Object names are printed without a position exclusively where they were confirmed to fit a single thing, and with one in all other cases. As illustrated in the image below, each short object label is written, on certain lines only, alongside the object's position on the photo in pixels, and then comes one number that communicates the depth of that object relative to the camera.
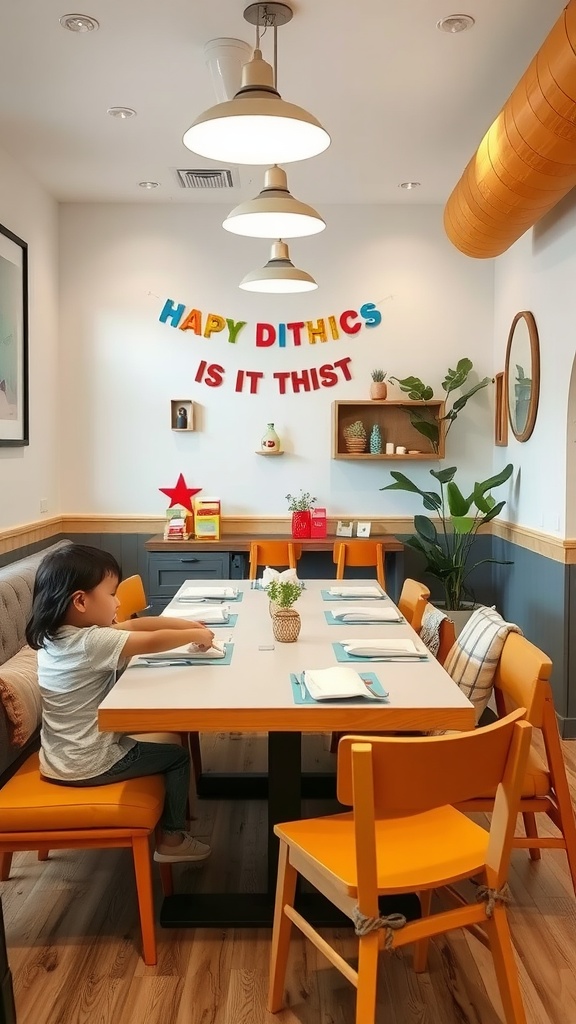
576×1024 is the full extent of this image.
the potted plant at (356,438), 5.70
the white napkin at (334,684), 2.15
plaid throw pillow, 2.73
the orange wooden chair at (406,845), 1.67
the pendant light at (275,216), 2.94
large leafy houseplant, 5.11
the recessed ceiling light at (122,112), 4.18
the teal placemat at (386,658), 2.60
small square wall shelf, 5.78
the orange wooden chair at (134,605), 3.49
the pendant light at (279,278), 3.77
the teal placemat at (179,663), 2.49
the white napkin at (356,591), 3.70
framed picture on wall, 4.66
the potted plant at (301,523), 5.60
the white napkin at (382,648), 2.63
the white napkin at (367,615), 3.19
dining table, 2.11
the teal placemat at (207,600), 3.51
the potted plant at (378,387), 5.68
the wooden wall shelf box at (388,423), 5.82
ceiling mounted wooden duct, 2.85
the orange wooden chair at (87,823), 2.29
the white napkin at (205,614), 3.09
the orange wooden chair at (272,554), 4.60
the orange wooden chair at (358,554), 4.57
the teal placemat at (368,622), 3.16
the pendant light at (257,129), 2.21
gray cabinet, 5.39
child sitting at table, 2.41
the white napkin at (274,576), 2.83
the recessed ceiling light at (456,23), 3.31
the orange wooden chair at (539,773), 2.45
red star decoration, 5.86
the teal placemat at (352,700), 2.16
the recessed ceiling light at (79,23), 3.32
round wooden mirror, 4.73
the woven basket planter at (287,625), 2.79
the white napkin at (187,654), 2.54
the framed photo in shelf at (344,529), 5.68
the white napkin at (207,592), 3.59
